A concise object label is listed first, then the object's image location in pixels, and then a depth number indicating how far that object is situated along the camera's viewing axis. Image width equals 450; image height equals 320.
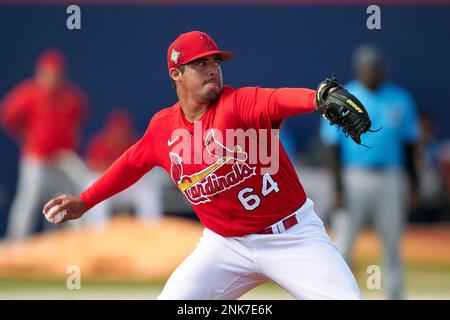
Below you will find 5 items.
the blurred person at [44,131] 10.18
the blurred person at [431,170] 11.34
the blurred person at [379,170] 7.47
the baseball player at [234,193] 4.54
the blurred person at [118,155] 10.72
